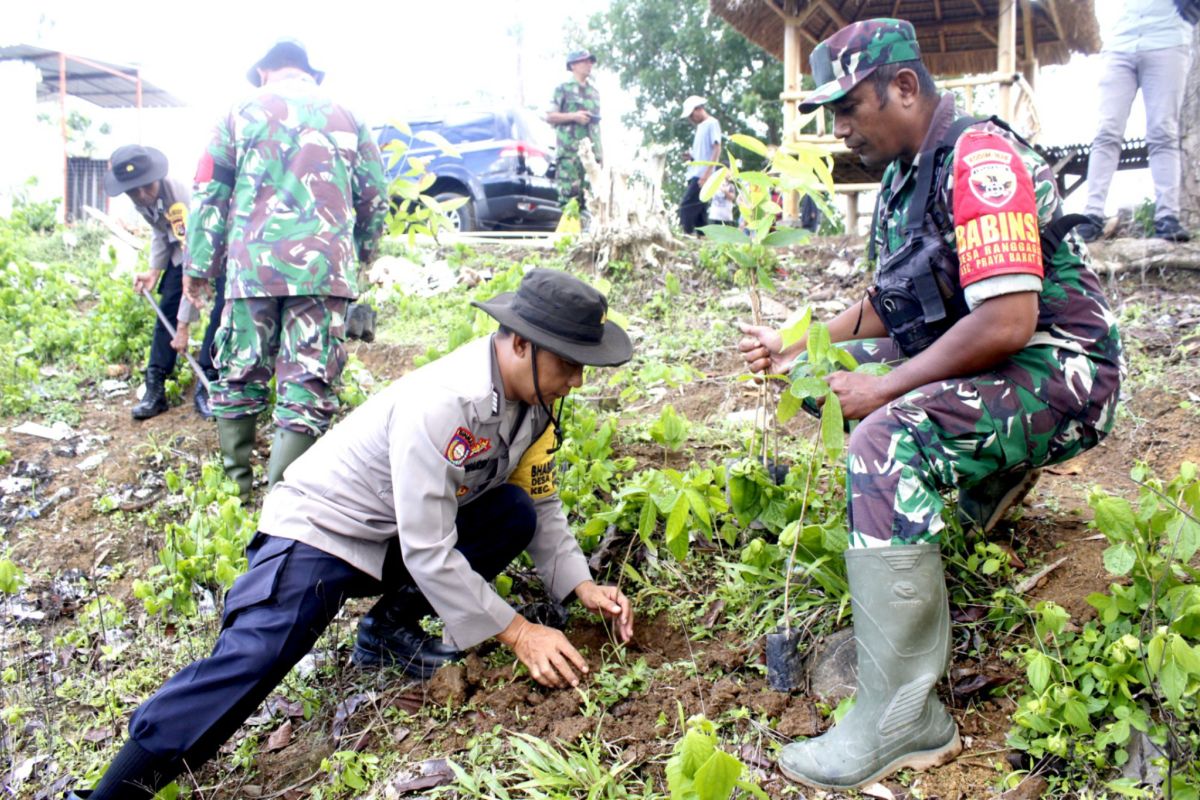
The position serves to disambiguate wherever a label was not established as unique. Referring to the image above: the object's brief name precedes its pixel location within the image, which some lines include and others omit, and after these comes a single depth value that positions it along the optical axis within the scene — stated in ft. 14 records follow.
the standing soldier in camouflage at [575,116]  28.86
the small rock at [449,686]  8.25
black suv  34.37
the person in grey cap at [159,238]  16.65
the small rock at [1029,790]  6.26
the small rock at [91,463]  15.42
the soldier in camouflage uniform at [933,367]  6.53
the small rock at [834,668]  7.57
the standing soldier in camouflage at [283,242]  12.32
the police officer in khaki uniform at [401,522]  7.04
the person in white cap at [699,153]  28.30
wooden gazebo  26.43
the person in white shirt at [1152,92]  16.07
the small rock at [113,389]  18.44
